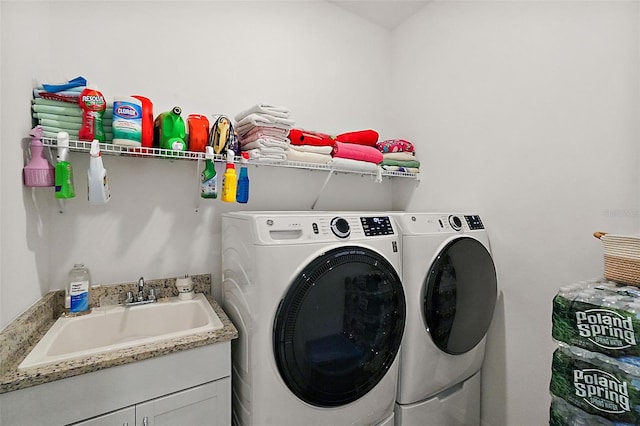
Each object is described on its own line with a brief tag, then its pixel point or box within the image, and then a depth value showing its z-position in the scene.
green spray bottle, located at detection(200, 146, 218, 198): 1.53
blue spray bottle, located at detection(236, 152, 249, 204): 1.62
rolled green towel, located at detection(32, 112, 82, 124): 1.24
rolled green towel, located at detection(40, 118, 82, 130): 1.24
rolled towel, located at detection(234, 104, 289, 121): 1.56
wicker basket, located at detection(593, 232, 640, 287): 1.22
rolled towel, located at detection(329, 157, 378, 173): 1.90
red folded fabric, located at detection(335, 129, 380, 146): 2.09
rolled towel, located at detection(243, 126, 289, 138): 1.59
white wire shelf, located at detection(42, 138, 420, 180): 1.26
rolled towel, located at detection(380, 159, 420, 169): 2.22
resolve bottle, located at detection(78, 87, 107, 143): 1.27
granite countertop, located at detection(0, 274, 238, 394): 0.91
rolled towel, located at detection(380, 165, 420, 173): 2.15
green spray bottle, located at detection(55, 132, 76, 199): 1.21
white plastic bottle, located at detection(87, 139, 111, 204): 1.23
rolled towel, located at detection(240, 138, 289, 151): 1.58
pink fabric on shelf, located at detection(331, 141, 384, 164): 1.94
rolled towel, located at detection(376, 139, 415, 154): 2.29
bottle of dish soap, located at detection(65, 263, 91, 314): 1.37
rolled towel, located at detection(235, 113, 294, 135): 1.55
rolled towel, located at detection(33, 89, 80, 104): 1.25
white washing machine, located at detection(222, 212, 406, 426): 1.16
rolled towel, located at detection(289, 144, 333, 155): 1.78
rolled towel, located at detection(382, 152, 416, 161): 2.25
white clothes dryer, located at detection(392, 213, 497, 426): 1.50
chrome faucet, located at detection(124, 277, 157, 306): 1.52
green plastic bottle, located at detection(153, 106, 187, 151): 1.42
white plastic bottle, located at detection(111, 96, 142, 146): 1.31
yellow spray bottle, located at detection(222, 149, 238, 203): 1.49
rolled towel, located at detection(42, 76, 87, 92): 1.26
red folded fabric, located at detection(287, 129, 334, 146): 1.81
